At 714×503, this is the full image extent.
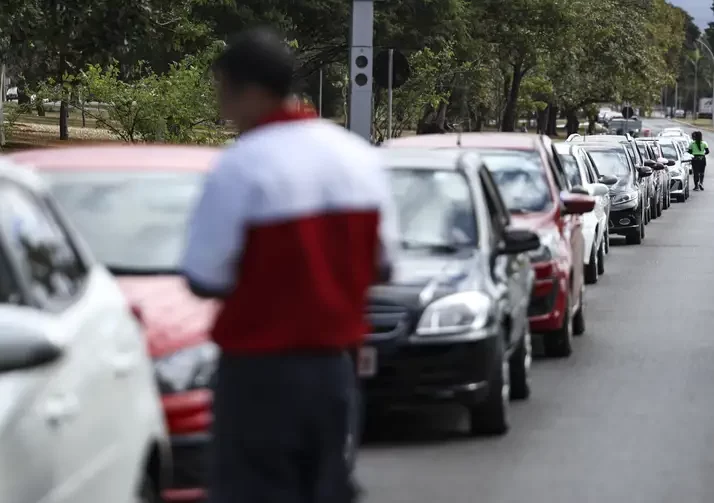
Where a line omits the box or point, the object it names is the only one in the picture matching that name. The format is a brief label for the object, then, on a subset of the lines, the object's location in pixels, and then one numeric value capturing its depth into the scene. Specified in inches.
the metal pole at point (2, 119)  1694.6
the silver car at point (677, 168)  1888.5
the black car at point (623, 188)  1115.9
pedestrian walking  2079.1
